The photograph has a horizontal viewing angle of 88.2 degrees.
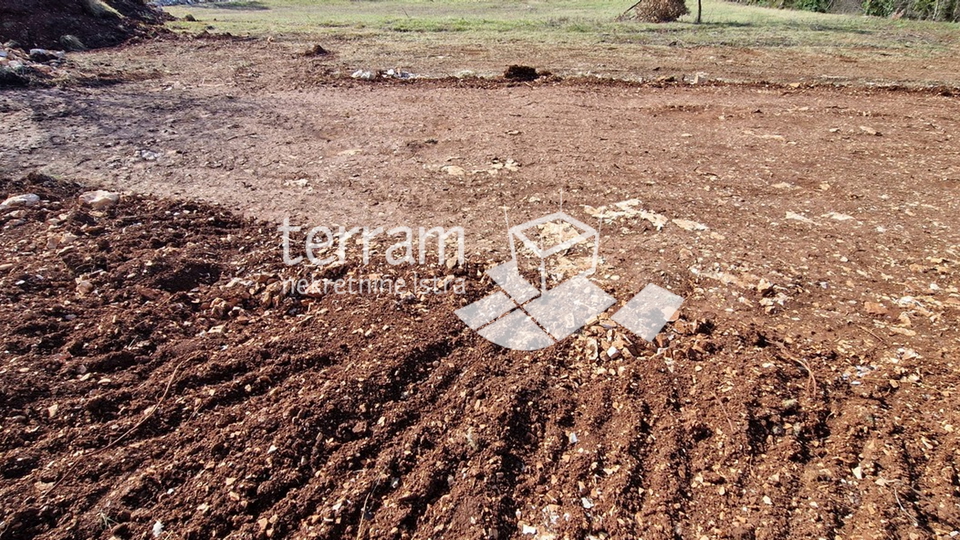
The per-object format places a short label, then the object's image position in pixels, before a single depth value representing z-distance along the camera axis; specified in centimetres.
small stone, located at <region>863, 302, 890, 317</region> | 274
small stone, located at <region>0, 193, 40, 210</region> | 376
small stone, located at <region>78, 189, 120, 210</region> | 383
